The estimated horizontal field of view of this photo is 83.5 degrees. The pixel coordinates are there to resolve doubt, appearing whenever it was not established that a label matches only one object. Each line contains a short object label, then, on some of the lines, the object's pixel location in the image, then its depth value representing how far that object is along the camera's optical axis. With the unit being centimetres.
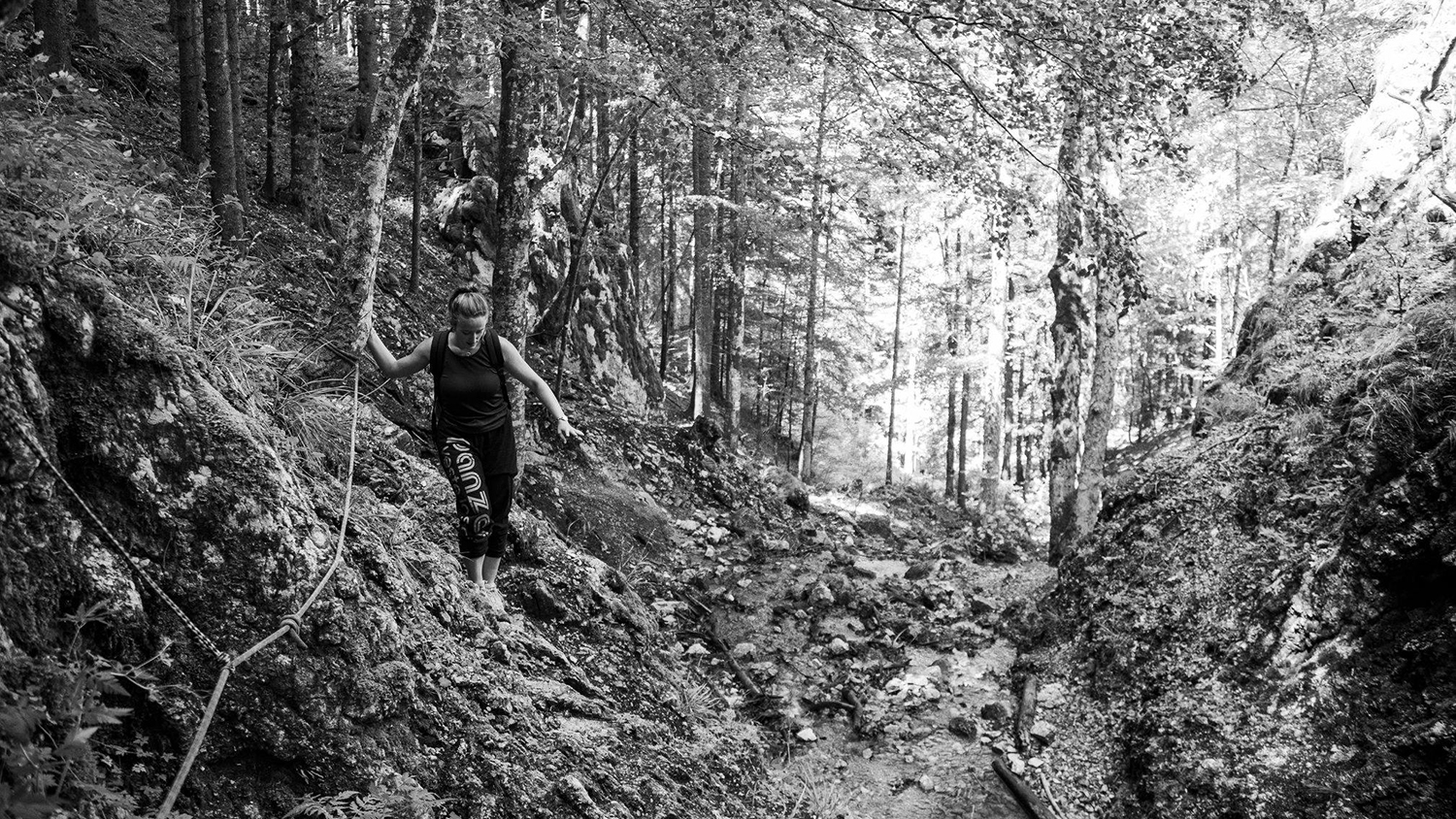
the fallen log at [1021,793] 670
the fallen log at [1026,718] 770
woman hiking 490
